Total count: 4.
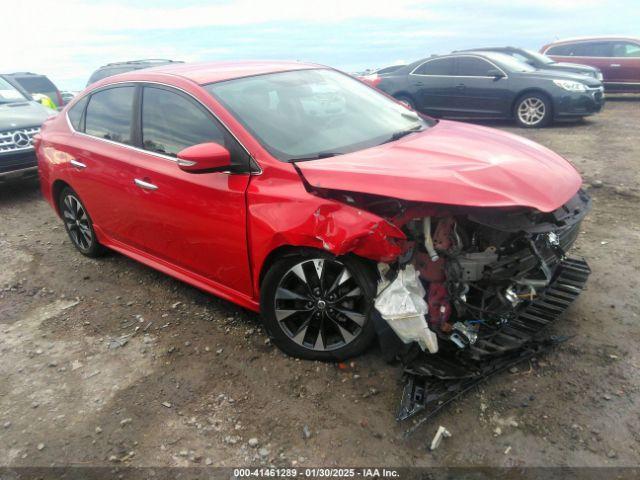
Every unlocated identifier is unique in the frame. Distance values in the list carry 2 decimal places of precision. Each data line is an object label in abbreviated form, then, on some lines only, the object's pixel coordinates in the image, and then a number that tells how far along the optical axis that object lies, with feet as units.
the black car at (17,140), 21.58
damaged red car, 8.52
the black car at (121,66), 34.68
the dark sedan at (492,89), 31.45
